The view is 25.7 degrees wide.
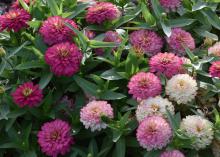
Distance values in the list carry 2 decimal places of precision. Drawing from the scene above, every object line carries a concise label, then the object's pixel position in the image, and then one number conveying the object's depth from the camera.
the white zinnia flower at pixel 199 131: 1.78
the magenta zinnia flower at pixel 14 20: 2.22
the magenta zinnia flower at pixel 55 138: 1.86
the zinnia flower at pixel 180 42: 2.17
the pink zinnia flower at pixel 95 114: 1.88
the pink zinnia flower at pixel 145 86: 1.89
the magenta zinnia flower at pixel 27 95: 1.95
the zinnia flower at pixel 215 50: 2.12
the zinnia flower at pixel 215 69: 1.96
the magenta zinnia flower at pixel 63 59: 2.00
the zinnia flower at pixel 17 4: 2.52
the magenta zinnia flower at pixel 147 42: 2.17
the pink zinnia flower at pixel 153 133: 1.75
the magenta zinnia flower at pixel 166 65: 1.98
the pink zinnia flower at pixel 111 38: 2.18
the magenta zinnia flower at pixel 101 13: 2.25
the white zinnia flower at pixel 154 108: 1.85
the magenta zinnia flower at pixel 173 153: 1.72
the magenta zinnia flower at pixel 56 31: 2.12
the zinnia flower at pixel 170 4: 2.29
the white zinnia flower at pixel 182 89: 1.88
